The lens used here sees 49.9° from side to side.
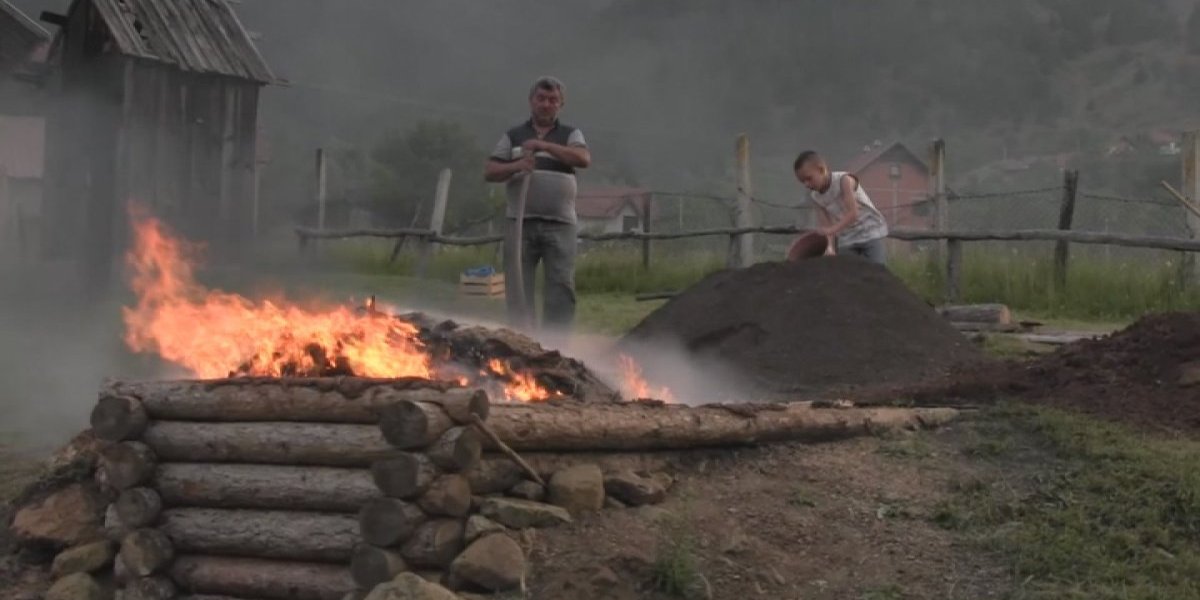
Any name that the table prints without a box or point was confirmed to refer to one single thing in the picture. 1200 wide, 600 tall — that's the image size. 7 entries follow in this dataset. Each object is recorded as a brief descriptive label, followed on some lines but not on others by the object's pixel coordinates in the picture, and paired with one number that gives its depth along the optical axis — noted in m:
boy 10.35
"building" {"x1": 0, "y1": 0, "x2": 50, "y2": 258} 15.47
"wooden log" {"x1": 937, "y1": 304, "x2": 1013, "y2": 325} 12.11
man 8.53
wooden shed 14.25
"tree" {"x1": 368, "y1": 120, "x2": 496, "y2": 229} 47.60
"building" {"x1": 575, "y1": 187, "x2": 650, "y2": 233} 44.25
